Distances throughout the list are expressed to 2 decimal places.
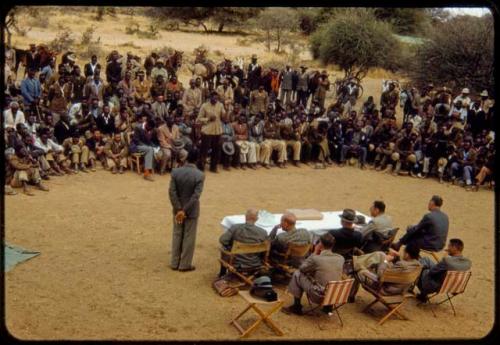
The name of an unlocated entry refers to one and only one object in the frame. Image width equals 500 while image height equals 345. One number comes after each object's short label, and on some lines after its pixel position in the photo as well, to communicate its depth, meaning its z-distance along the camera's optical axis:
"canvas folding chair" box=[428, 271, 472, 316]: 8.54
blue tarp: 9.46
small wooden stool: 14.96
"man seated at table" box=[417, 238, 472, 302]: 8.59
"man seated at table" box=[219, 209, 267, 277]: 8.85
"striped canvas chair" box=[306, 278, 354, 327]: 7.94
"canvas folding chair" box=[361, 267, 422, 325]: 8.34
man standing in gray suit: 9.58
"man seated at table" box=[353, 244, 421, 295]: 8.34
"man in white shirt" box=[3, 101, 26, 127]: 14.09
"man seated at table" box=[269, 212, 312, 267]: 9.00
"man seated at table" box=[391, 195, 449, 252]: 9.70
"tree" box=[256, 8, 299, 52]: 39.88
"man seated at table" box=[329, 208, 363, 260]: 8.94
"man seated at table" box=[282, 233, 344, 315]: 8.16
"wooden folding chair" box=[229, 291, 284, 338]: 7.73
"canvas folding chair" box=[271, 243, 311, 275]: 9.03
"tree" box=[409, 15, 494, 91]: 24.83
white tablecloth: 9.80
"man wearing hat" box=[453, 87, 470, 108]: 20.03
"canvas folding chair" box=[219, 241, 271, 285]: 8.77
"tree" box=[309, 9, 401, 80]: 28.62
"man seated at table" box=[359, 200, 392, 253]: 9.38
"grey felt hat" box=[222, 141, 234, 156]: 16.11
